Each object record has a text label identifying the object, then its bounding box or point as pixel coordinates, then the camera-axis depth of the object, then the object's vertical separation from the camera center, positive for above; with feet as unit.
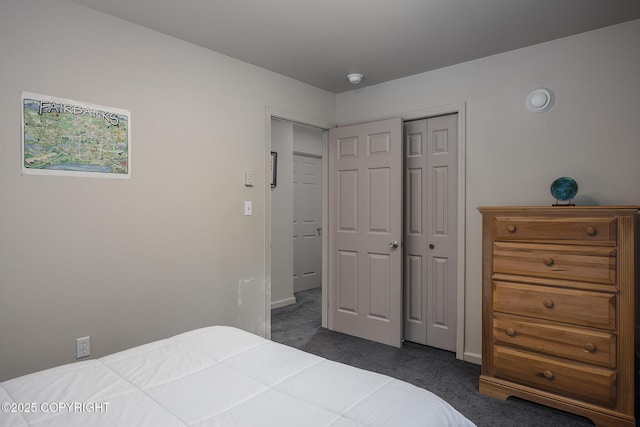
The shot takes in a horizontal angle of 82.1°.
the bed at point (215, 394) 3.56 -2.00
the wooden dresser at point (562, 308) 6.77 -1.90
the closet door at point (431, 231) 10.77 -0.56
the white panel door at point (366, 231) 11.21 -0.61
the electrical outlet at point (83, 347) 7.28 -2.70
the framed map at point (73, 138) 6.75 +1.45
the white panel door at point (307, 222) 17.94 -0.52
